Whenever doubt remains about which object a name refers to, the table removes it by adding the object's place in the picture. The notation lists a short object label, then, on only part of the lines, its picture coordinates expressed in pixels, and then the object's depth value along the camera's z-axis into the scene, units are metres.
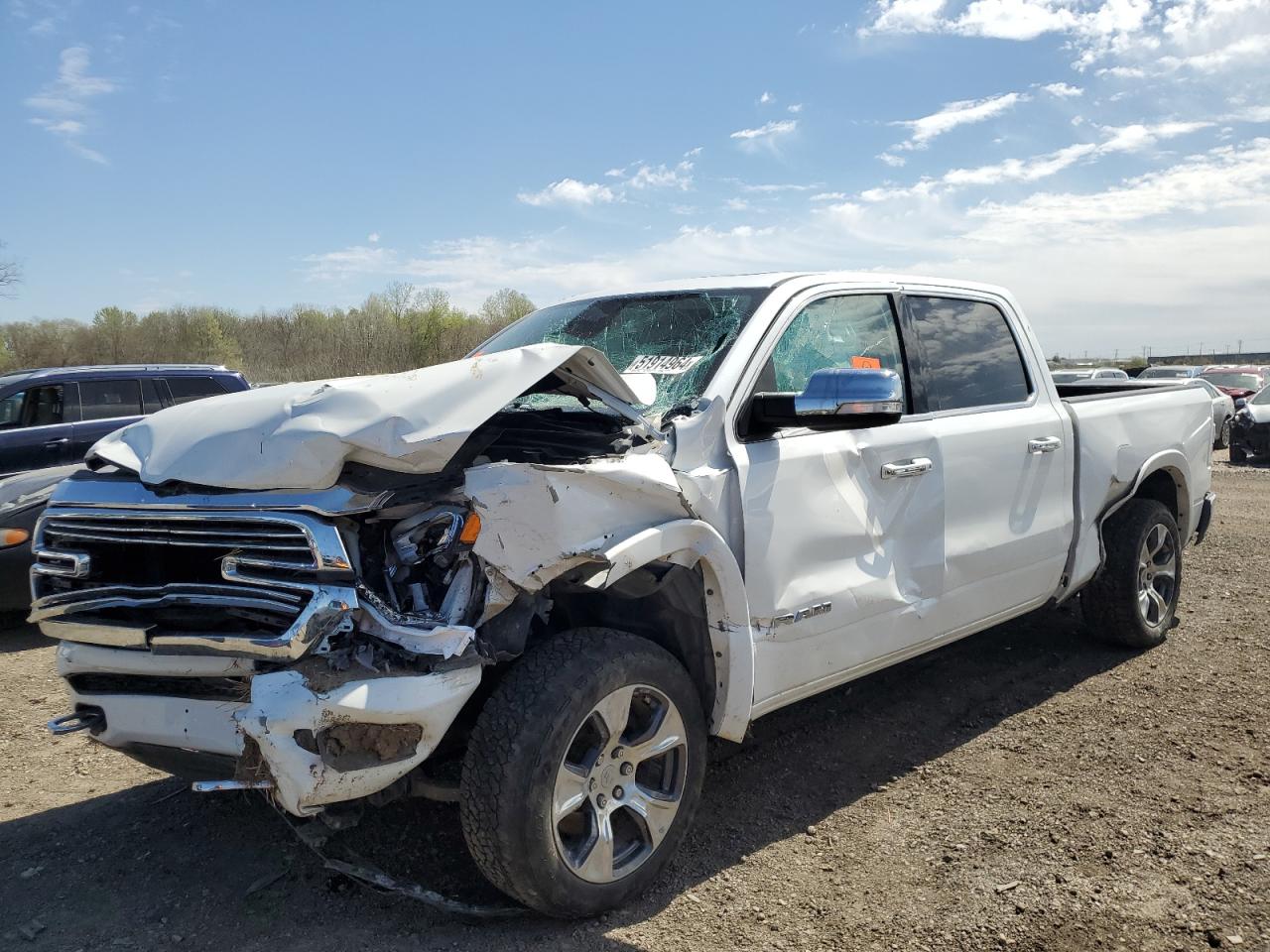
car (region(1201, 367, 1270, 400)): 22.02
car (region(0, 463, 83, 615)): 6.18
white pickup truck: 2.60
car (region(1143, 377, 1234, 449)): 15.99
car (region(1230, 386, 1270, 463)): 15.94
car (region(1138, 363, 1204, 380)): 24.72
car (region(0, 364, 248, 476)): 9.50
